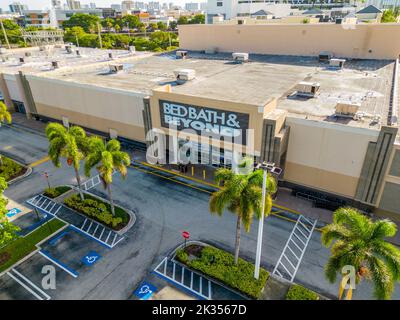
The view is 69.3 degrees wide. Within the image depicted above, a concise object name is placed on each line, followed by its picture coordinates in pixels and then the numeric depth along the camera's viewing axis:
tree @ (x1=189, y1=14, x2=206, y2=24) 168.45
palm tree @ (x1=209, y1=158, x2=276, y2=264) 21.61
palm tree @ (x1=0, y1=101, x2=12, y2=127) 44.09
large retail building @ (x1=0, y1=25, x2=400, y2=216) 30.89
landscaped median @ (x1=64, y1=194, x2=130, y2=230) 31.87
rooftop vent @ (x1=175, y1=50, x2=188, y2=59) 69.00
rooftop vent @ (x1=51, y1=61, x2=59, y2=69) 62.02
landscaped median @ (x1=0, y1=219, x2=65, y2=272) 27.79
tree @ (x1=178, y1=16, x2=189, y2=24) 163.61
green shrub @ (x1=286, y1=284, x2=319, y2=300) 23.42
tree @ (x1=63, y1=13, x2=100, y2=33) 157.00
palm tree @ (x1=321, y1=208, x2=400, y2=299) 17.23
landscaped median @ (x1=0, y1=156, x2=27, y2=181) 41.62
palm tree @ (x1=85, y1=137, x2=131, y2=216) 29.13
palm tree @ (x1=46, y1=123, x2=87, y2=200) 31.97
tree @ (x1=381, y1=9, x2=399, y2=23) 102.97
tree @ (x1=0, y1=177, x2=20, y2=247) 23.72
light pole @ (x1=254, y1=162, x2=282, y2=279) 19.58
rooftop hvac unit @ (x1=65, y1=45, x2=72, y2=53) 84.06
